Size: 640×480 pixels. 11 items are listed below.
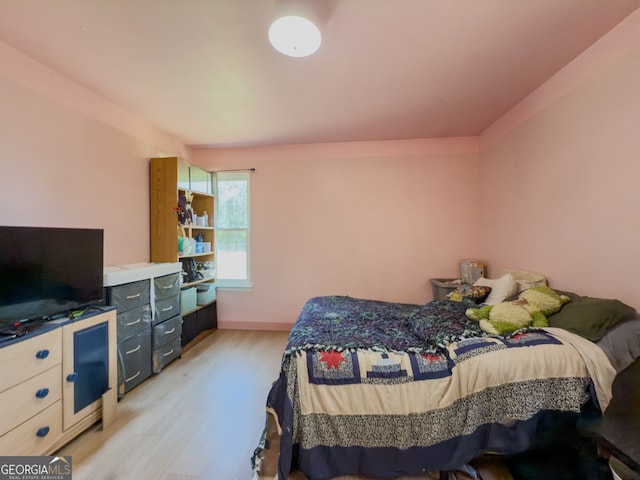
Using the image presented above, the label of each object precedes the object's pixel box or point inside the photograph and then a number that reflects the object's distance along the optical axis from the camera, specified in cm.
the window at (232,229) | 394
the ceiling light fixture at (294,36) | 153
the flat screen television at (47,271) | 152
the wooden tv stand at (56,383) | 139
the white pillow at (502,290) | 223
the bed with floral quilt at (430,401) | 137
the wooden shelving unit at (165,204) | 302
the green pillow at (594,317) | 149
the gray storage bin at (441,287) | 316
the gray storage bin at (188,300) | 311
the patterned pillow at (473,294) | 242
